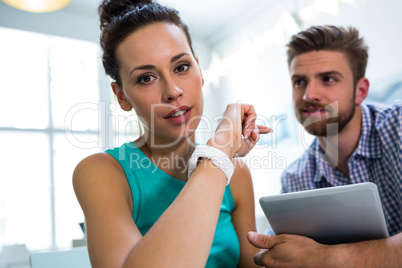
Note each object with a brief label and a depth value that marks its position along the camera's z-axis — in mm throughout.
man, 1579
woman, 735
